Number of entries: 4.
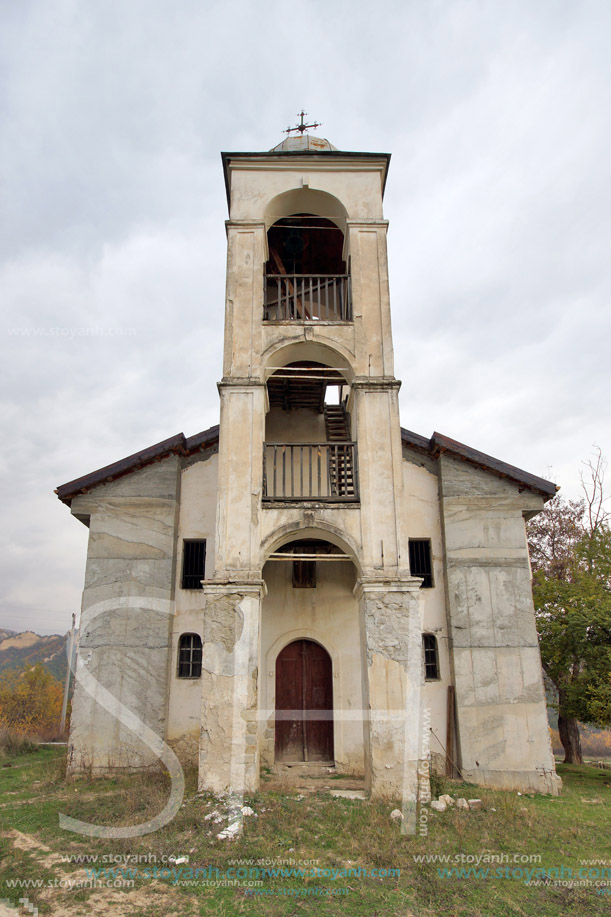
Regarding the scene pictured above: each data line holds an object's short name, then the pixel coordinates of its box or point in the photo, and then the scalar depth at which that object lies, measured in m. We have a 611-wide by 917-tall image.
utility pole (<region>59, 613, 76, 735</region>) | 24.48
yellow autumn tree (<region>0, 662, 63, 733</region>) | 28.17
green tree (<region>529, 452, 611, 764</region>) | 13.24
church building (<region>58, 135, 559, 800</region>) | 10.59
